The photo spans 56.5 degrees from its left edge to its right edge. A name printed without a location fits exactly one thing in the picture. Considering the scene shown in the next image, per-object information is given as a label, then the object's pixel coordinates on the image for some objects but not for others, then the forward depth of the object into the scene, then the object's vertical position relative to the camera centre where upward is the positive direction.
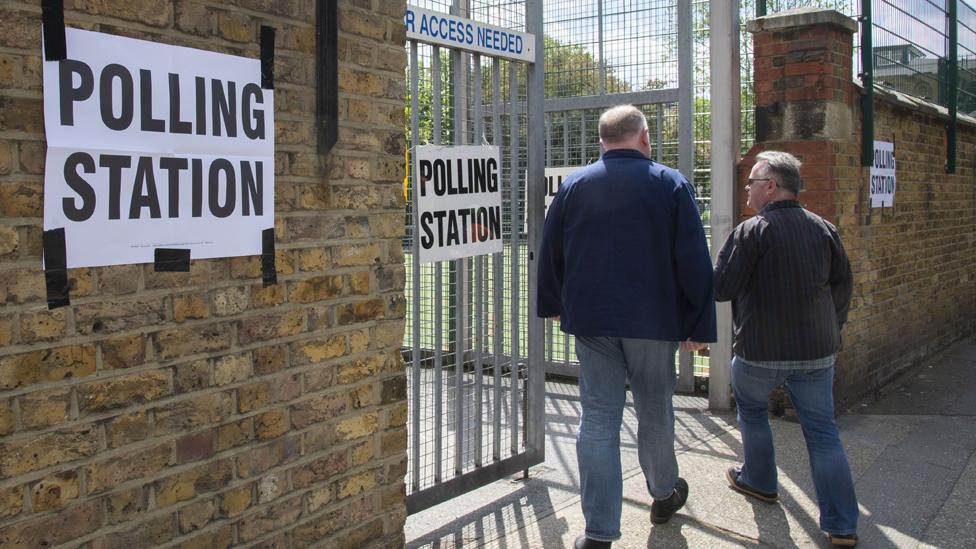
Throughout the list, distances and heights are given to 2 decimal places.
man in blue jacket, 3.83 -0.19
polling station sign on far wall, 6.88 +0.49
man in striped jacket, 4.13 -0.29
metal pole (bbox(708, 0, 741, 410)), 6.35 +0.68
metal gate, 4.18 -0.23
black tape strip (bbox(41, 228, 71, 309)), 2.33 -0.04
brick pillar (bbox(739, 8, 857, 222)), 6.14 +1.01
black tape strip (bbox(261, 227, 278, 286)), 2.89 -0.03
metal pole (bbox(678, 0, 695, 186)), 6.66 +1.09
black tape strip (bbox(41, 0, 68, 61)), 2.30 +0.56
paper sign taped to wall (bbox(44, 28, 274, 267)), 2.36 +0.28
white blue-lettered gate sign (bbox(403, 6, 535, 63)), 4.03 +1.00
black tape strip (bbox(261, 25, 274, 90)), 2.87 +0.60
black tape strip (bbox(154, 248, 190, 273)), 2.59 -0.03
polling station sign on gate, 4.07 +0.20
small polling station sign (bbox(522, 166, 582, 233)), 6.72 +0.49
